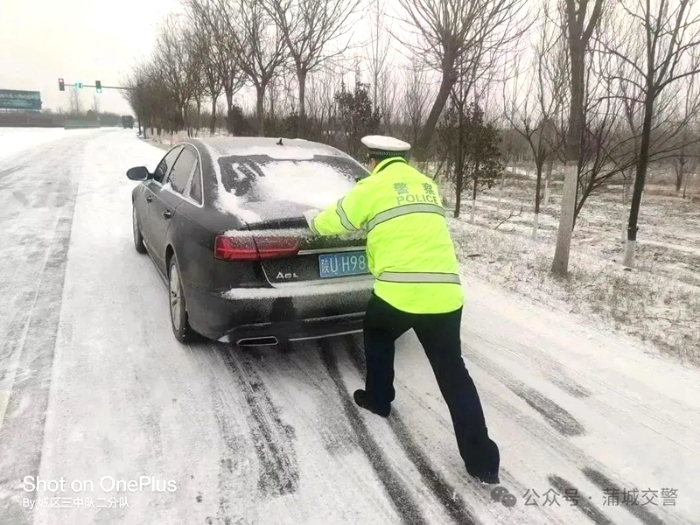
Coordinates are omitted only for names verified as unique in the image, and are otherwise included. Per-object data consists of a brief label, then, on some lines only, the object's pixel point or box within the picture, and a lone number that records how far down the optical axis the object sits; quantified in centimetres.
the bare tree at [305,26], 1323
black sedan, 299
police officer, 236
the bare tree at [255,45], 1466
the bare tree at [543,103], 1184
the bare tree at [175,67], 2895
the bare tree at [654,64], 710
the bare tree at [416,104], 1686
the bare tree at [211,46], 1820
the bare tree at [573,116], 548
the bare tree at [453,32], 800
